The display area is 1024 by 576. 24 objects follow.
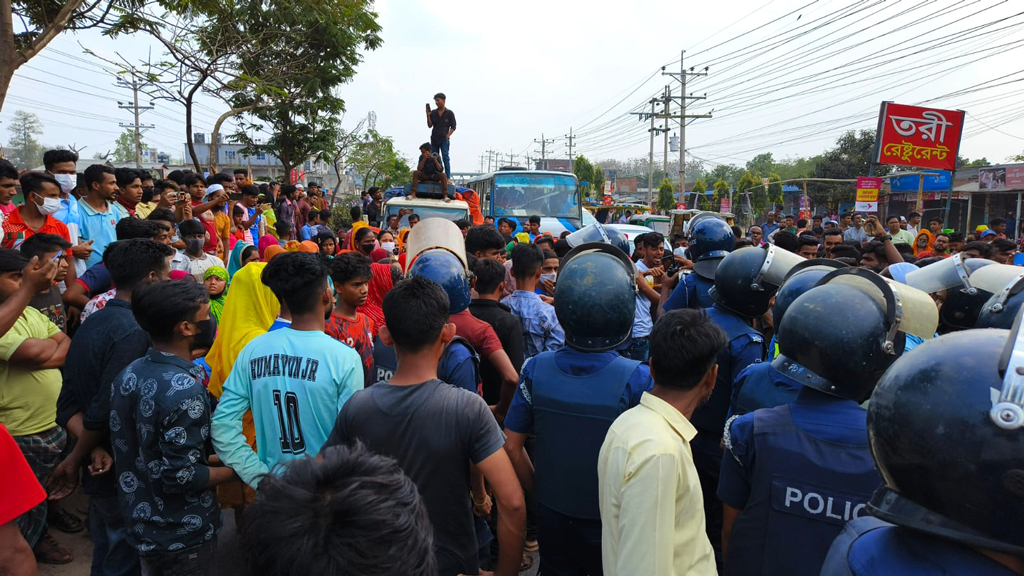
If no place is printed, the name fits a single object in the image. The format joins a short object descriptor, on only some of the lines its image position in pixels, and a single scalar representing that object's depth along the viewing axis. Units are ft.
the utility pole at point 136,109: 143.56
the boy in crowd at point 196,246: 17.85
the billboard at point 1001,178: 76.84
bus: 53.31
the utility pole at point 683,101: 126.62
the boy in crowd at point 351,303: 11.37
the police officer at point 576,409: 7.90
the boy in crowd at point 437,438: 7.01
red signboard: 41.68
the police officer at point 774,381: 8.02
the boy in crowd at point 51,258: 10.93
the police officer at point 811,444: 6.11
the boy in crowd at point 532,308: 14.03
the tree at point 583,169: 205.87
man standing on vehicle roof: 41.86
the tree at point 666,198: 171.51
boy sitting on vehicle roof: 39.93
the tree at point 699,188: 160.46
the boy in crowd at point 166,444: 7.98
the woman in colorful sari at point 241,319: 11.18
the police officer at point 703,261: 14.85
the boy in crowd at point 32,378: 10.34
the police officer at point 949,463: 3.27
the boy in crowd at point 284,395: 8.43
